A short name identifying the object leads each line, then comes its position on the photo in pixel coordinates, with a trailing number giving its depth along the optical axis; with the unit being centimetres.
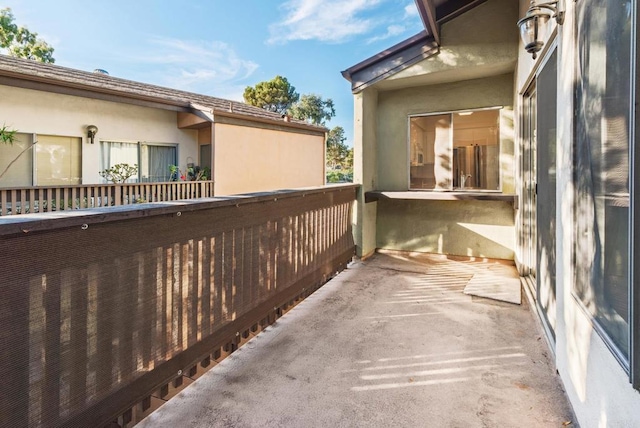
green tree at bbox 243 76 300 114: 2584
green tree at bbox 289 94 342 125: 2739
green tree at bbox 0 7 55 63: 1843
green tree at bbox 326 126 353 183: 2831
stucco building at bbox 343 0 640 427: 140
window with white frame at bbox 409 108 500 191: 548
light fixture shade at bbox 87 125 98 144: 800
